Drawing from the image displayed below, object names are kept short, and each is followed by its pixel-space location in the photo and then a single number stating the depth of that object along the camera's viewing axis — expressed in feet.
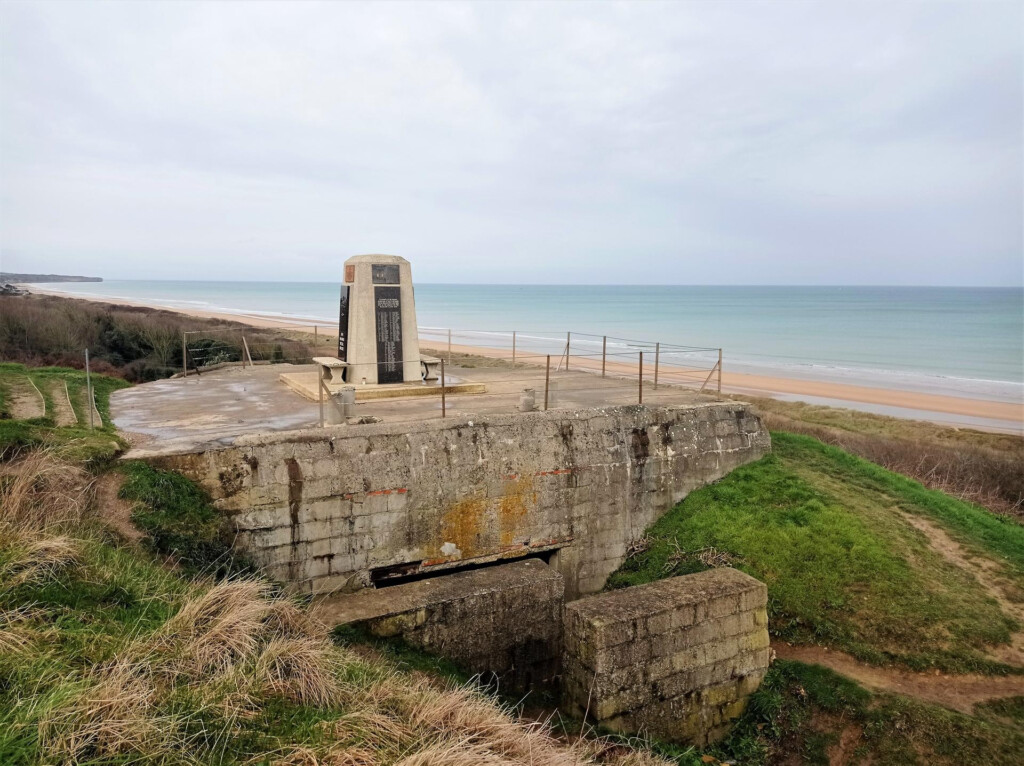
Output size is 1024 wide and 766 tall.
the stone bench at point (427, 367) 40.01
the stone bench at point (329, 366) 38.65
